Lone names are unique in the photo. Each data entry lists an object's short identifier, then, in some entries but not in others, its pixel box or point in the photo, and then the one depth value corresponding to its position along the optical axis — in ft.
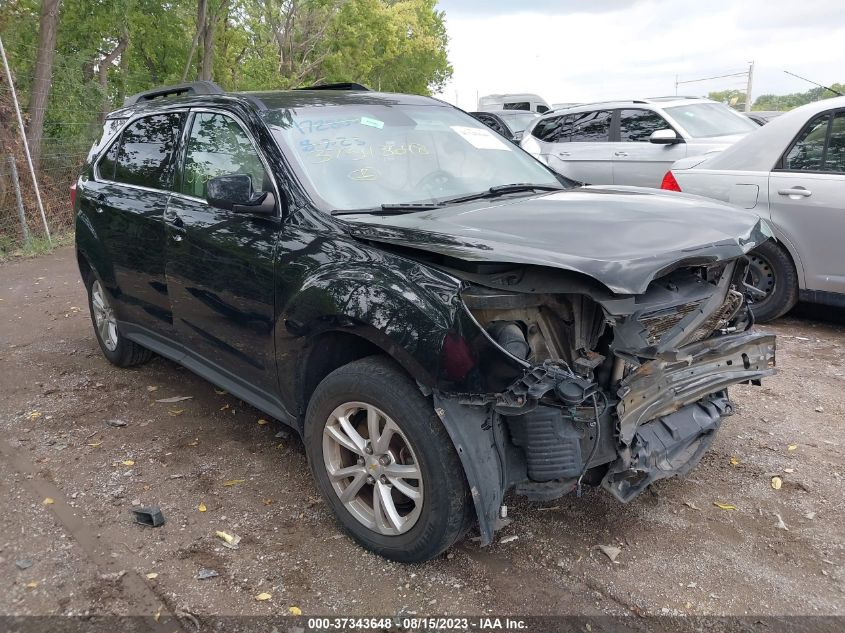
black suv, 8.49
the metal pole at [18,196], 34.09
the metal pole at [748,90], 76.61
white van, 94.85
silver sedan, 17.38
